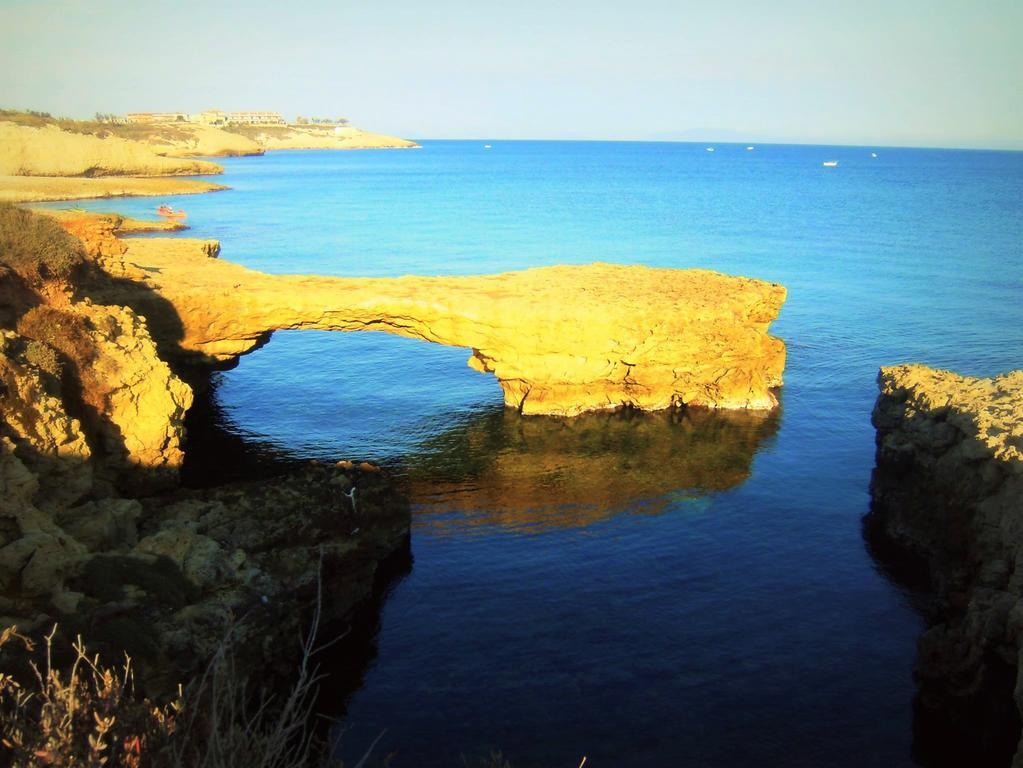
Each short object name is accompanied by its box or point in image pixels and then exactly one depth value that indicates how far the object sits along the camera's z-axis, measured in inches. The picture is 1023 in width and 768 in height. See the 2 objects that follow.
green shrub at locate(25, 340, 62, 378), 797.9
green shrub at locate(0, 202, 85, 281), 893.2
